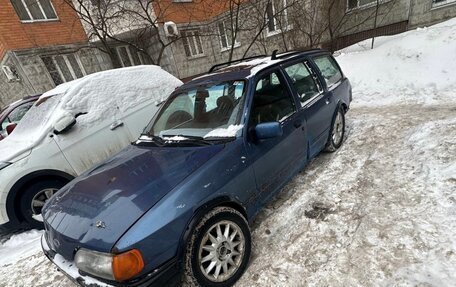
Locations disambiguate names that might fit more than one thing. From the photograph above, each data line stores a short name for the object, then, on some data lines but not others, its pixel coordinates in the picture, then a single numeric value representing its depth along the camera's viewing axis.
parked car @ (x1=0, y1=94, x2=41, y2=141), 7.05
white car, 3.60
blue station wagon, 1.73
